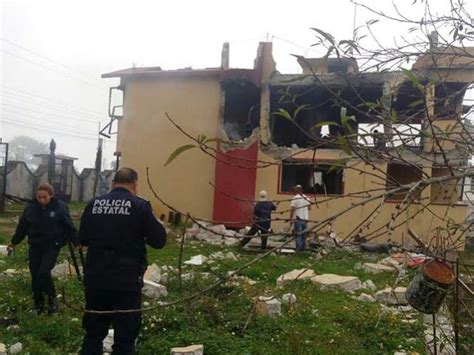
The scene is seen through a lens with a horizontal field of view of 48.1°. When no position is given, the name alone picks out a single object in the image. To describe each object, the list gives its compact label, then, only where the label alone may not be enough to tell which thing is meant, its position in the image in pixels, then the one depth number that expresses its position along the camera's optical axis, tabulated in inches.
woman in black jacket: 204.7
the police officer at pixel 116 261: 140.6
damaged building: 596.7
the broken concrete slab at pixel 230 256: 359.4
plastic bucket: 117.9
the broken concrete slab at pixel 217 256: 359.9
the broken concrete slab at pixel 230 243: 463.8
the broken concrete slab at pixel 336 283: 277.9
